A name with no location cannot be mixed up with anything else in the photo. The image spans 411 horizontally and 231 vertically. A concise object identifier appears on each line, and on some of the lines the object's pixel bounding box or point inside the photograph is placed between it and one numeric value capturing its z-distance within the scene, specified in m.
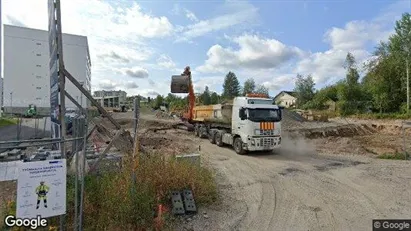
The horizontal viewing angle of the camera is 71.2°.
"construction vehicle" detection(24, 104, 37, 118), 41.44
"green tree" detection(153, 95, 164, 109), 81.68
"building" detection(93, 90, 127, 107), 91.91
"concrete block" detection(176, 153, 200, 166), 8.53
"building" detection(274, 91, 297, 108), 85.38
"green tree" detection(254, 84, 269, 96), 89.22
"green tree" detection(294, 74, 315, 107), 72.53
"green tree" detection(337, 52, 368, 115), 46.09
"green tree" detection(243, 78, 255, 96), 90.96
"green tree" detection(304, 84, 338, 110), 57.12
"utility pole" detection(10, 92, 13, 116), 52.20
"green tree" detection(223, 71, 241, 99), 96.25
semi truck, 14.11
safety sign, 3.87
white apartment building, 54.78
